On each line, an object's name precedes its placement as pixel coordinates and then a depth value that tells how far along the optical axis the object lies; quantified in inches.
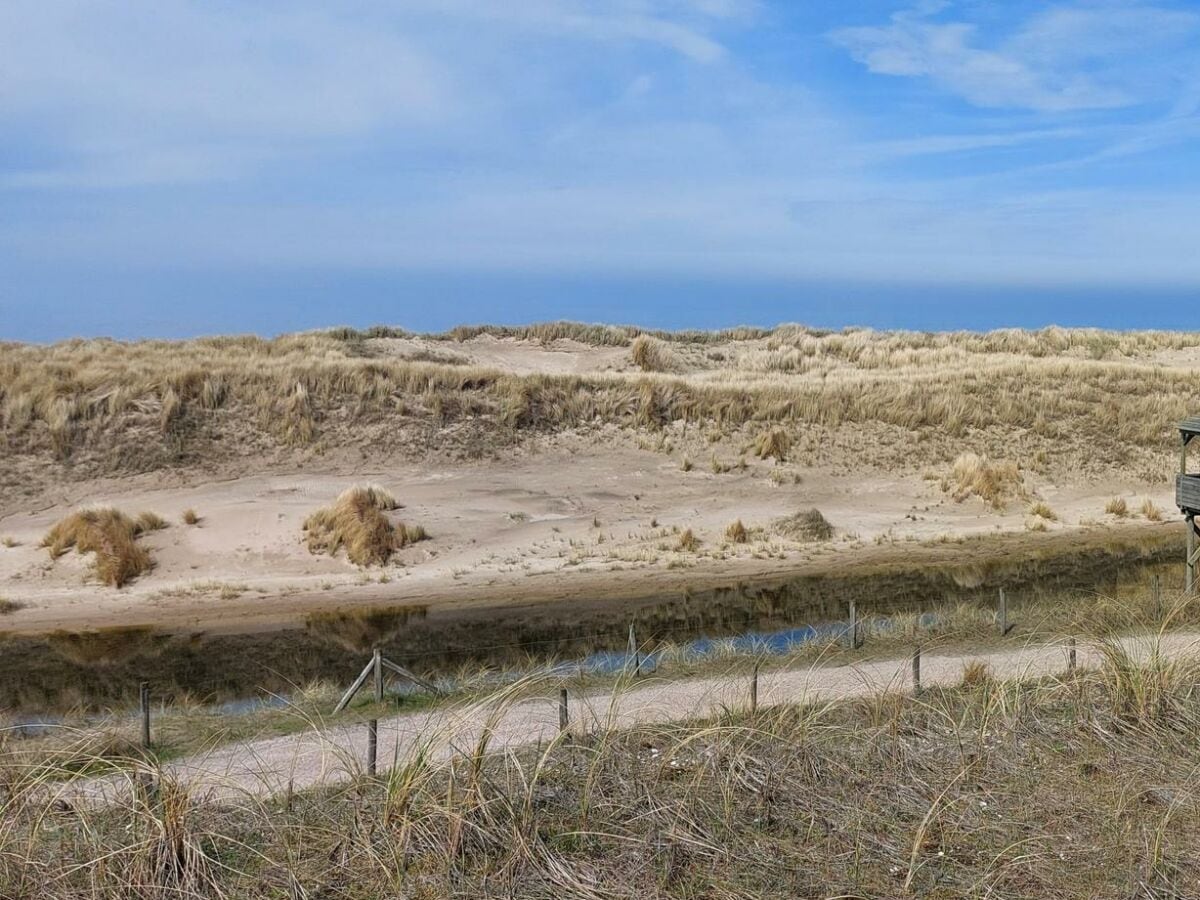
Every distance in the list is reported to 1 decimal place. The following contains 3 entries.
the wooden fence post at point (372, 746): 406.0
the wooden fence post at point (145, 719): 517.3
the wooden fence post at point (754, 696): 468.7
